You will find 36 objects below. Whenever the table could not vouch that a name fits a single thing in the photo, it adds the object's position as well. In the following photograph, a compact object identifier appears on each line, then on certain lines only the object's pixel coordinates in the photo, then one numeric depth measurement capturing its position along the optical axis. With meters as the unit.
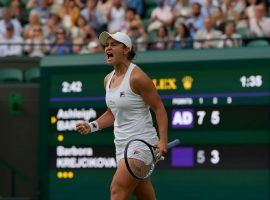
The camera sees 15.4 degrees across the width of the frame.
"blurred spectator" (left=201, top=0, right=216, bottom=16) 14.88
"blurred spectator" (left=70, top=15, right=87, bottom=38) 15.48
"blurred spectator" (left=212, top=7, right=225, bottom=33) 14.12
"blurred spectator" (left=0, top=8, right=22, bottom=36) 15.91
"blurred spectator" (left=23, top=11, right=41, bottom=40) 15.70
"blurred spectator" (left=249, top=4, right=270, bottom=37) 13.73
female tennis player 7.93
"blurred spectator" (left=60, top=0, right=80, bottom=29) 16.00
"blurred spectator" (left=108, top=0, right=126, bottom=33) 15.45
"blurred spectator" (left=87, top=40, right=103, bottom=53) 14.07
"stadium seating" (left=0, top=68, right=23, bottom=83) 14.16
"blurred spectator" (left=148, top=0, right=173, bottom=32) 14.95
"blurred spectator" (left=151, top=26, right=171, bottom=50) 13.91
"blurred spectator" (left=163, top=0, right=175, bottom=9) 15.61
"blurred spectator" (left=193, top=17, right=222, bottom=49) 13.57
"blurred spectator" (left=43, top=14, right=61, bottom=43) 15.52
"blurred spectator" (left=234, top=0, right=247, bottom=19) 14.58
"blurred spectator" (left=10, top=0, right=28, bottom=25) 16.67
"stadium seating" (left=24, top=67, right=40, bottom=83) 13.97
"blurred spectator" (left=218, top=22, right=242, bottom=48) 13.08
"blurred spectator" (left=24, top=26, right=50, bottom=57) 14.91
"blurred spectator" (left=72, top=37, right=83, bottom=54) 14.43
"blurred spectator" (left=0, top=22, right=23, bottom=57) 14.89
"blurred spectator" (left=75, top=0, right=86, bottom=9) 16.58
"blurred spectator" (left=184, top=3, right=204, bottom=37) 14.58
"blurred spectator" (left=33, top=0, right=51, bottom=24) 16.80
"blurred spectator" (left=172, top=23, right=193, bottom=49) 14.23
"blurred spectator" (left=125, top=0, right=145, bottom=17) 15.94
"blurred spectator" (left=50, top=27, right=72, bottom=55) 14.36
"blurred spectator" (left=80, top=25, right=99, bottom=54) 14.37
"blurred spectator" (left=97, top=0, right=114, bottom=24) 15.99
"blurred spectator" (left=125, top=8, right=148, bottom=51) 14.38
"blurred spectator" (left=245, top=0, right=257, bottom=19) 14.12
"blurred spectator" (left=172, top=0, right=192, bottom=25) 14.98
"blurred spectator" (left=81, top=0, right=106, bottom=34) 16.00
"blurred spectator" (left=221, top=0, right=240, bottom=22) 14.38
